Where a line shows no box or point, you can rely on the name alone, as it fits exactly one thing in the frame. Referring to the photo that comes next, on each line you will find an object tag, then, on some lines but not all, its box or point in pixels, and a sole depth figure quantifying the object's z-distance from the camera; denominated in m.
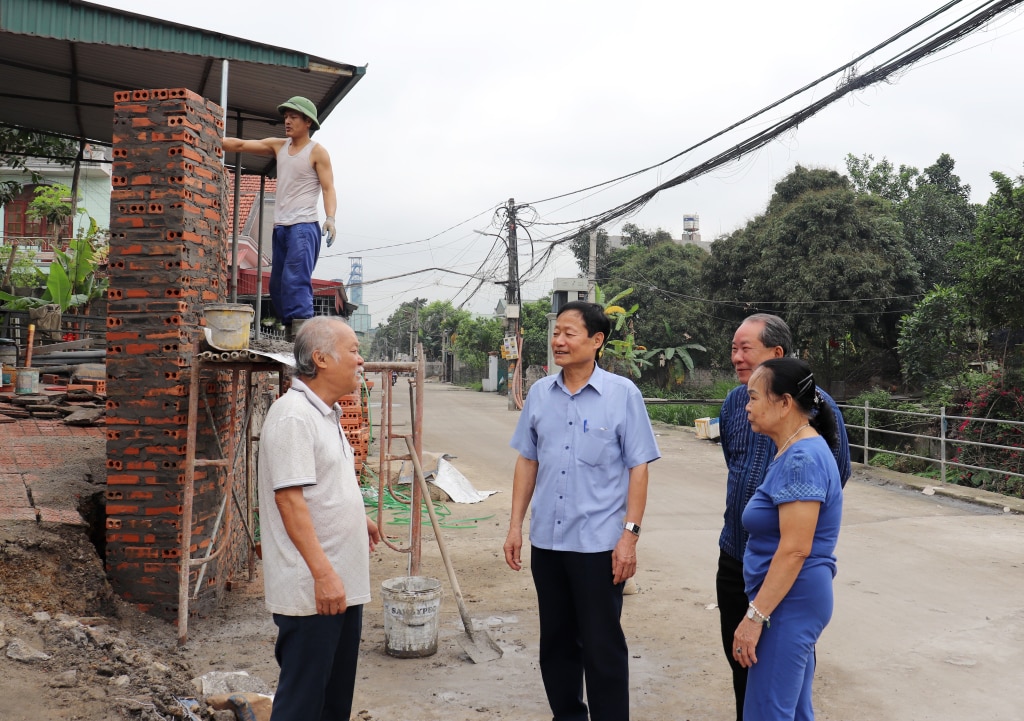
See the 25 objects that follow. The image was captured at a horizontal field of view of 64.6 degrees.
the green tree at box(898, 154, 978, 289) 21.52
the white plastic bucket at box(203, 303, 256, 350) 4.42
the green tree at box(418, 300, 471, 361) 60.97
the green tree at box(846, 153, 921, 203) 27.50
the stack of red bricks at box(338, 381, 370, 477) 9.55
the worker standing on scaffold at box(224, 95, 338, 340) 5.43
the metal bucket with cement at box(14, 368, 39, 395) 6.87
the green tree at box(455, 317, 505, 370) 47.84
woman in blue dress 2.43
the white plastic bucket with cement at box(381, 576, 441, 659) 4.60
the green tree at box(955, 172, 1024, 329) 11.62
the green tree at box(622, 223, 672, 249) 38.56
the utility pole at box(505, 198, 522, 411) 26.95
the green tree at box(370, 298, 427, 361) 83.12
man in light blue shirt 3.14
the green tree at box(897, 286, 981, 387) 15.03
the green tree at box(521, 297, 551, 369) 39.91
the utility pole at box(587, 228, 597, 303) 22.79
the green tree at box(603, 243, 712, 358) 30.62
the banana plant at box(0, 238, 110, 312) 11.12
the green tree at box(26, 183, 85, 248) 17.17
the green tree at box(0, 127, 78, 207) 8.91
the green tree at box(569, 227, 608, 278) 37.22
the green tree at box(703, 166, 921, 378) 19.28
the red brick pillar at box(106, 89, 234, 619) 4.66
